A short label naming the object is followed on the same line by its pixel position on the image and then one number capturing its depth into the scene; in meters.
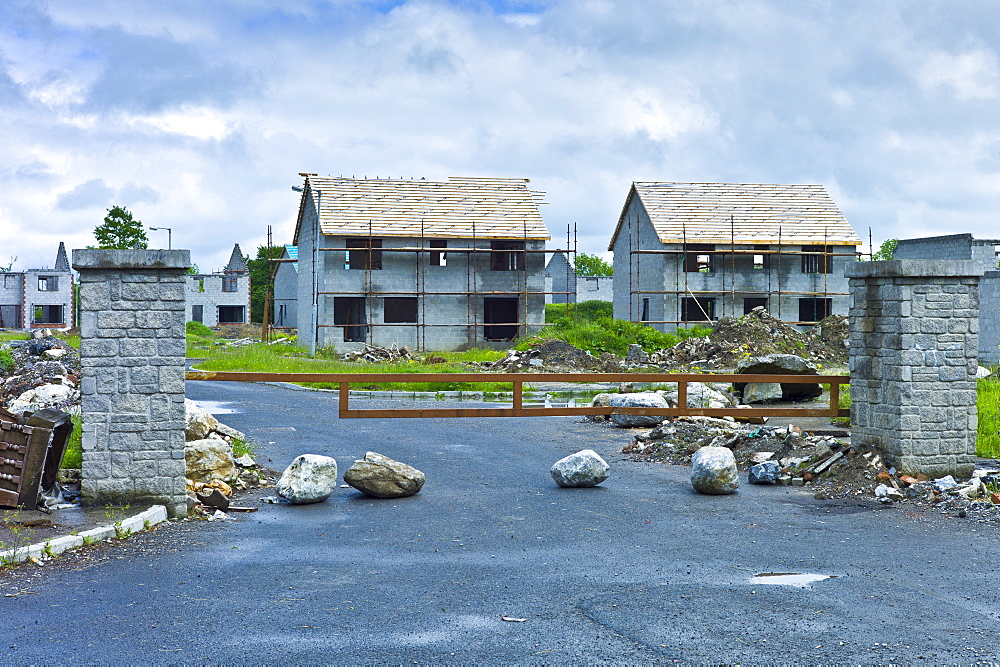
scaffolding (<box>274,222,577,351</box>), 41.00
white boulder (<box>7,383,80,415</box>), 17.91
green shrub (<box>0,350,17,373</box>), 24.91
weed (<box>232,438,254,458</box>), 13.21
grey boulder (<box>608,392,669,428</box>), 17.95
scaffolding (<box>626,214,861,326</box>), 43.94
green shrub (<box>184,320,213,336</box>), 60.62
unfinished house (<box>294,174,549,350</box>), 41.19
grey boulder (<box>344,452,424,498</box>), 11.12
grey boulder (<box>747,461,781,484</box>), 12.21
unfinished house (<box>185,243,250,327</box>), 71.06
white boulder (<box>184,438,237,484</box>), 11.06
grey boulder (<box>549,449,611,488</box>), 11.81
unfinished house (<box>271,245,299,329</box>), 60.00
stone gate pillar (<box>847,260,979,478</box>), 11.37
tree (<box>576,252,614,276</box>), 101.31
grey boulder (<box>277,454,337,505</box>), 10.74
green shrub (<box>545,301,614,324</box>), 61.39
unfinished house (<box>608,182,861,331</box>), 44.53
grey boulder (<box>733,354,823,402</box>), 20.22
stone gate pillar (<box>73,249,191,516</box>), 9.60
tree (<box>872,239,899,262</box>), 79.27
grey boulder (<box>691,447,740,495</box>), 11.35
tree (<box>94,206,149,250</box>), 57.53
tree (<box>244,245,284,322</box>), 72.75
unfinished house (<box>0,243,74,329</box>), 69.44
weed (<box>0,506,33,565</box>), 7.88
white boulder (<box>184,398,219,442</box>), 12.54
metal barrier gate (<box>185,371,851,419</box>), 11.08
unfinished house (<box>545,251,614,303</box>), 76.12
